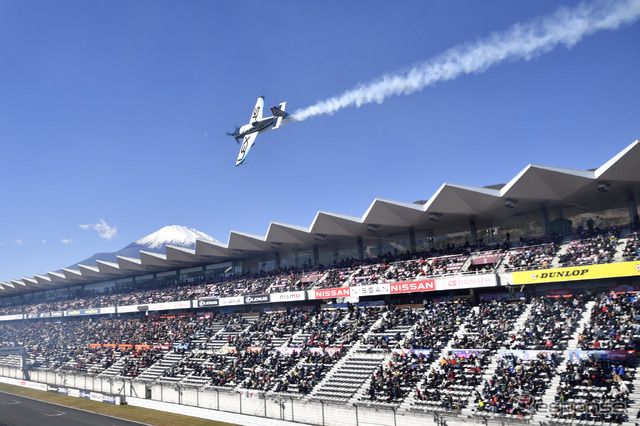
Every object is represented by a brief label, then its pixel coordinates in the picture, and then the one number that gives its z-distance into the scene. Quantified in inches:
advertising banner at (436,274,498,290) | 1449.3
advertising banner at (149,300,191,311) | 2364.7
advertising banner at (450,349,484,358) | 1237.2
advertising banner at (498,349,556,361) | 1128.8
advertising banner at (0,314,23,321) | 3501.5
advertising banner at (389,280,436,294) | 1562.5
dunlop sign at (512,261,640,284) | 1203.9
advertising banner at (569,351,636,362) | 1021.8
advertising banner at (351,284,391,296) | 1673.5
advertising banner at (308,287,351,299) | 1765.5
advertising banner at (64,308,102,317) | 2858.5
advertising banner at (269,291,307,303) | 1900.1
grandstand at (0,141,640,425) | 1083.9
